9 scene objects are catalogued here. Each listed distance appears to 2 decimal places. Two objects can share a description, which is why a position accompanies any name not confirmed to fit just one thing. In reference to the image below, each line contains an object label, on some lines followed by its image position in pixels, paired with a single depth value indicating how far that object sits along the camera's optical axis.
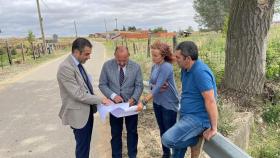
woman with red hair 2.68
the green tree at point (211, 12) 31.09
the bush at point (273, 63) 4.56
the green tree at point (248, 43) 4.10
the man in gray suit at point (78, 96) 2.40
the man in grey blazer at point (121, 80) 2.70
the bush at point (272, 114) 4.05
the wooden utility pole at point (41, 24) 23.44
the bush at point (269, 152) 3.06
